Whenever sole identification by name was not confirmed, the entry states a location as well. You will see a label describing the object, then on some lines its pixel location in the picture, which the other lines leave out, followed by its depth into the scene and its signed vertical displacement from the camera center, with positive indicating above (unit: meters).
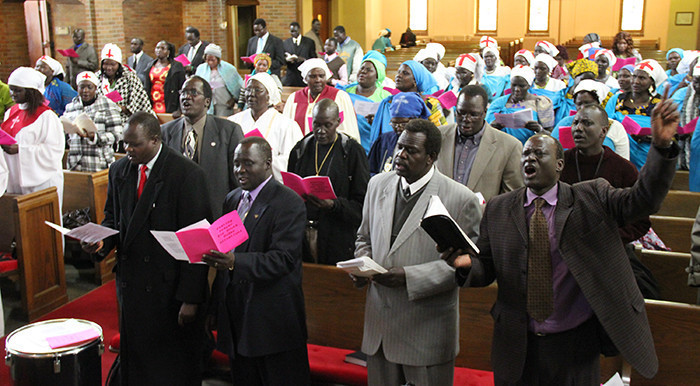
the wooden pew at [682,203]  5.75 -1.22
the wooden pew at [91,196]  6.53 -1.30
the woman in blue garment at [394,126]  4.85 -0.48
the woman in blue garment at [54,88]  9.25 -0.41
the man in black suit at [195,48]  11.89 +0.13
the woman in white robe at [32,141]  6.10 -0.73
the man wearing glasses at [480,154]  4.16 -0.59
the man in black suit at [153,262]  3.66 -1.06
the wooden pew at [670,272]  4.43 -1.37
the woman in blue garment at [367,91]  6.96 -0.37
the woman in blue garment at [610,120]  5.30 -0.53
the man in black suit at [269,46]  12.48 +0.17
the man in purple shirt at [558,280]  2.75 -0.89
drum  3.42 -1.44
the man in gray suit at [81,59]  13.18 -0.04
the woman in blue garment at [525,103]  6.65 -0.46
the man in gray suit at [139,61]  11.27 -0.08
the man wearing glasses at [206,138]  4.96 -0.58
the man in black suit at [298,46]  13.15 +0.17
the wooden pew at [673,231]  5.14 -1.28
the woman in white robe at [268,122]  5.48 -0.52
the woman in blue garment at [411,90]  5.61 -0.33
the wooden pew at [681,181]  6.56 -1.18
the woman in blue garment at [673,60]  12.00 -0.12
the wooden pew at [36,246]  5.68 -1.54
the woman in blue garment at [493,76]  9.65 -0.30
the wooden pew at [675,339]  3.69 -1.49
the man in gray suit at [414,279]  3.09 -0.96
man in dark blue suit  3.46 -1.15
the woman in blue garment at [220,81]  9.73 -0.35
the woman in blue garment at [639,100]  6.80 -0.46
